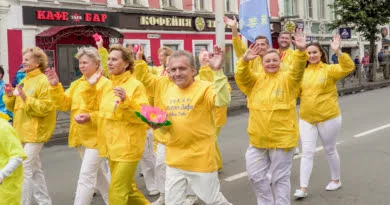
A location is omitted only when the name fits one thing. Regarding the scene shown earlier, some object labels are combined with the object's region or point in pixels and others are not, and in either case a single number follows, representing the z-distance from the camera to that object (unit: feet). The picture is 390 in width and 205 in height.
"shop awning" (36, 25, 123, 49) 64.29
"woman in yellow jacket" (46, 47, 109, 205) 16.99
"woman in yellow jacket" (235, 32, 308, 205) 16.37
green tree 83.51
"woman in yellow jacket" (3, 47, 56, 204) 17.78
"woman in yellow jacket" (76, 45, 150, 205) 15.43
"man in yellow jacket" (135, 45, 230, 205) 13.91
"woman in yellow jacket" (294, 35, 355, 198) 20.49
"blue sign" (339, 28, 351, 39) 79.29
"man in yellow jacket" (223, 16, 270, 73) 17.64
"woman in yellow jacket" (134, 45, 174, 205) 18.30
